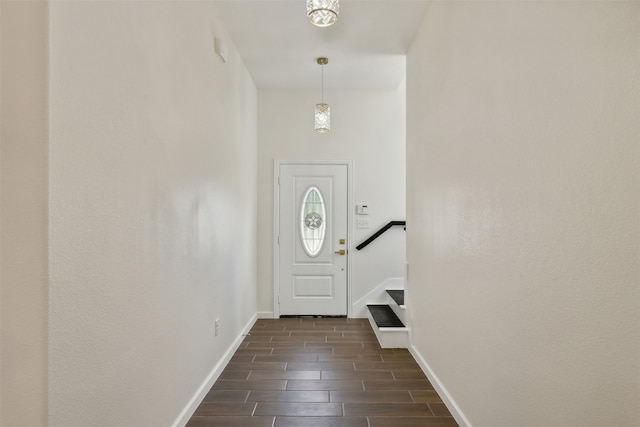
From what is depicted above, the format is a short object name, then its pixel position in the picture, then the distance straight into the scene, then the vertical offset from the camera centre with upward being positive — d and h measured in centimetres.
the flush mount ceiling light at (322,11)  222 +119
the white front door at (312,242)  482 -34
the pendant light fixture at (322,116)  416 +106
